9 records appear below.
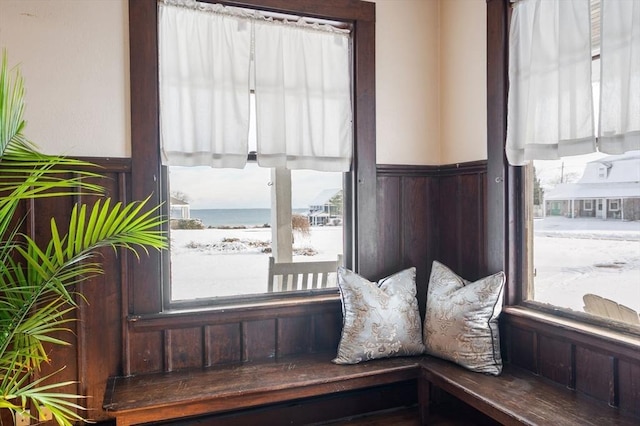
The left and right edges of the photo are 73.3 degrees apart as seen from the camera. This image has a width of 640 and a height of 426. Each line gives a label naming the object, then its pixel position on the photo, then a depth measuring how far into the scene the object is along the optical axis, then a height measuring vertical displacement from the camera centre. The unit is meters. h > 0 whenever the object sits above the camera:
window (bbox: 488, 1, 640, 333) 1.94 -0.10
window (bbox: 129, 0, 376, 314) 2.26 +0.42
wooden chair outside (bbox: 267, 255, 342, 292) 2.64 -0.41
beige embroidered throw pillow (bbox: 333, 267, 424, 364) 2.39 -0.64
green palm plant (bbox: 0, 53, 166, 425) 1.66 -0.19
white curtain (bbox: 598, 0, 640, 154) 1.78 +0.54
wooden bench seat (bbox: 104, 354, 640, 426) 1.85 -0.87
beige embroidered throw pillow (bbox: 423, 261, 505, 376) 2.23 -0.63
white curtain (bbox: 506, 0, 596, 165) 1.99 +0.62
